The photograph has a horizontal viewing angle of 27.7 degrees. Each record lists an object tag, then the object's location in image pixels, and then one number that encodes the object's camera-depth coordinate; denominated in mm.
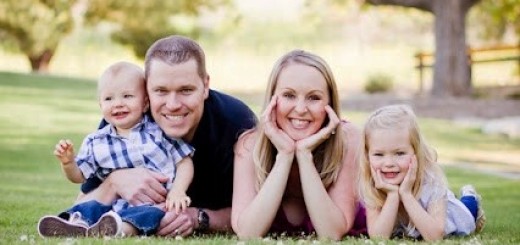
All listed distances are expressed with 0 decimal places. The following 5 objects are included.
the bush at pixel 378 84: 34188
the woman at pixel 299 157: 6195
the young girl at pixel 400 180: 6137
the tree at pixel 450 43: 28000
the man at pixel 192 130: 6367
